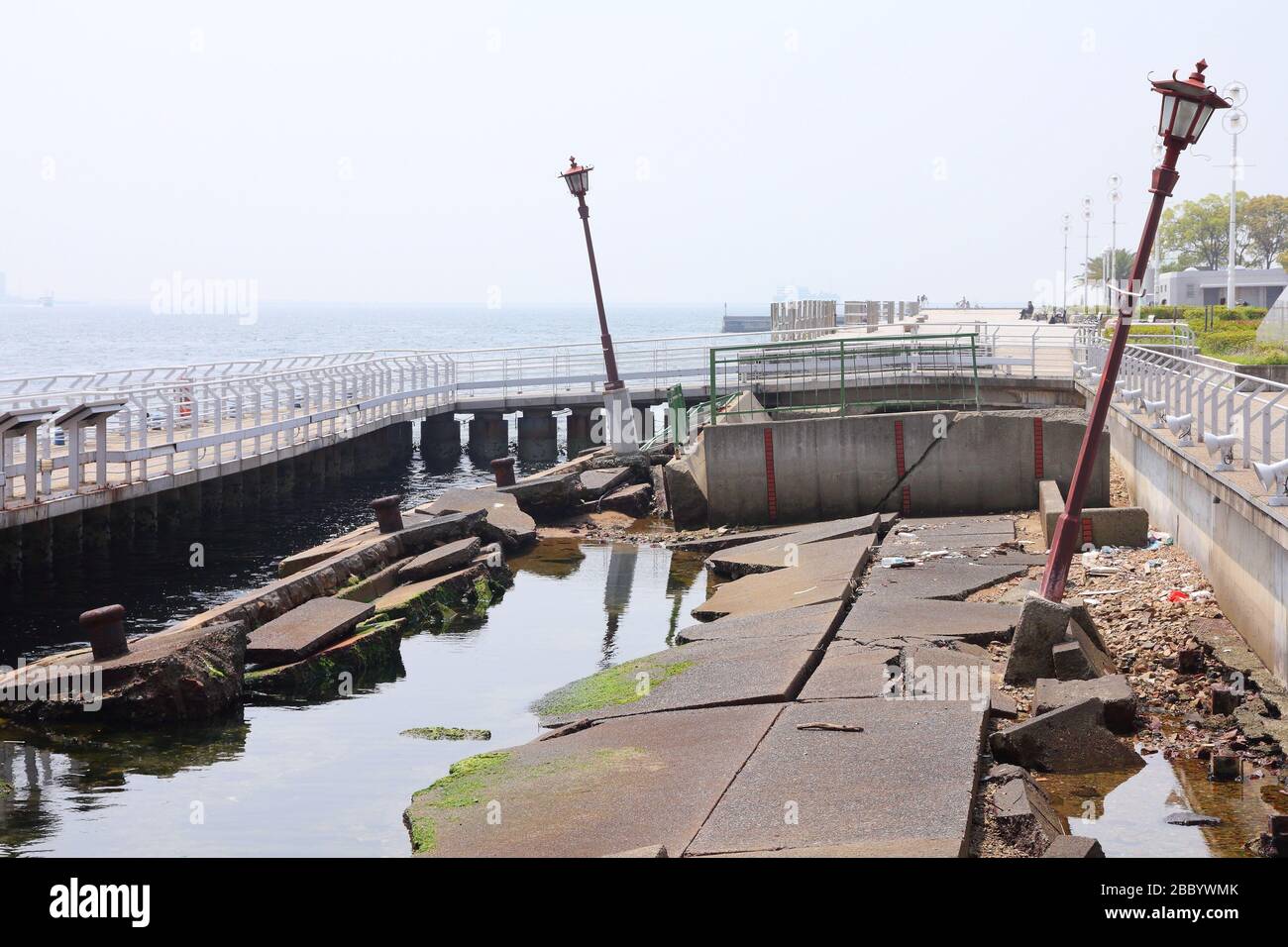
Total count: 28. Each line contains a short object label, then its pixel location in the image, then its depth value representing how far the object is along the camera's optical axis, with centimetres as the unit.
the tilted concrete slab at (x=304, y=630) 1270
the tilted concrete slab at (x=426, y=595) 1501
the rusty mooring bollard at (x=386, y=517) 1828
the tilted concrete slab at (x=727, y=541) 1864
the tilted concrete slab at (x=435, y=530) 1805
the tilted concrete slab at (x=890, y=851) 662
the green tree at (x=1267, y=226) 12569
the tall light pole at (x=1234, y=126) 3525
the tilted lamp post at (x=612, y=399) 2533
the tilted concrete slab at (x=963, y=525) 1712
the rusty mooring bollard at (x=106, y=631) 1158
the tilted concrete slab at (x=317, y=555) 1761
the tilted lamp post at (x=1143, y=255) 972
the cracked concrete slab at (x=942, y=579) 1349
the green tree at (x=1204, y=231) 13362
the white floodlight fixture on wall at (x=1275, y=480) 1033
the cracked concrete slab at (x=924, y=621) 1152
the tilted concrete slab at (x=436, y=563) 1653
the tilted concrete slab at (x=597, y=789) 752
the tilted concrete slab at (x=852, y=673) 983
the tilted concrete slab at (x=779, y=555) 1582
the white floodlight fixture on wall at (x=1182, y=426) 1435
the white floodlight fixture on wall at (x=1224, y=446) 1203
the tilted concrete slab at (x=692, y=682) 1023
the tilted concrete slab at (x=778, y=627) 1187
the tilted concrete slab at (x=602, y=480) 2262
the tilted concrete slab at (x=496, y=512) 1922
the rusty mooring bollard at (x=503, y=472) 2303
